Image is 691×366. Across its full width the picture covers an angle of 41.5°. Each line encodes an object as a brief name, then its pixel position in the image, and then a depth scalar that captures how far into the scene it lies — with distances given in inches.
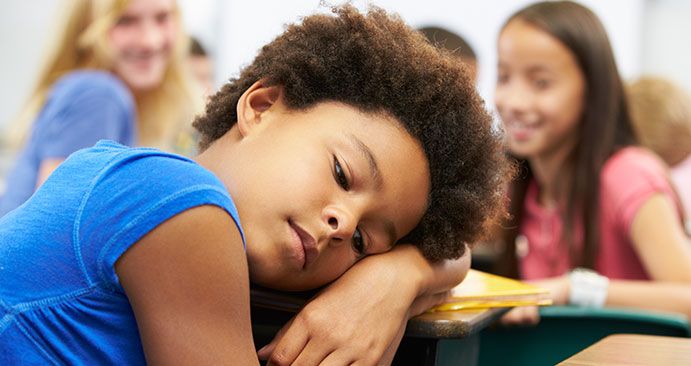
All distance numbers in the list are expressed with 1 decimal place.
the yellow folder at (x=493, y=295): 54.5
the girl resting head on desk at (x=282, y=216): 39.4
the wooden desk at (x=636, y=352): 41.7
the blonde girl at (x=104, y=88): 105.0
